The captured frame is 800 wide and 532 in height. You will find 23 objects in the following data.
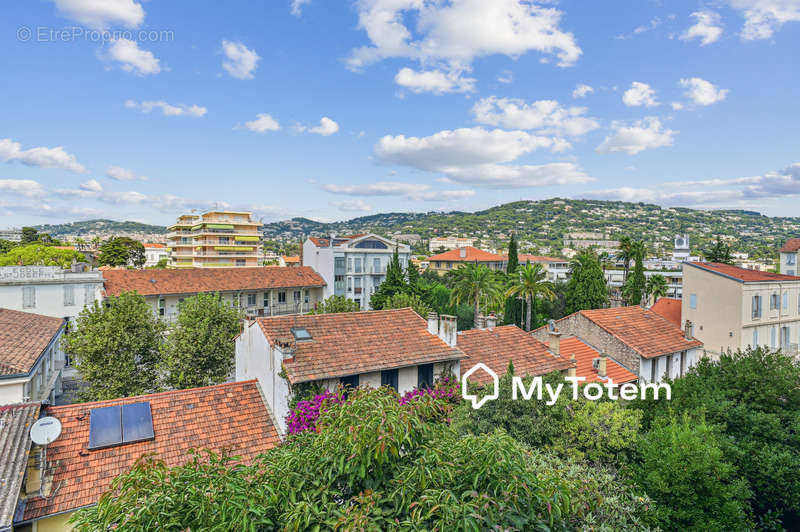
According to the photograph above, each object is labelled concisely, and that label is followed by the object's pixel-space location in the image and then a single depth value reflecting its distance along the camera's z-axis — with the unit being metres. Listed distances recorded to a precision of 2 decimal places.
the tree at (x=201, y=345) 21.55
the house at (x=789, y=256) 45.75
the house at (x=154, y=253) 145.00
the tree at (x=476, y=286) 44.75
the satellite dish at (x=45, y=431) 10.96
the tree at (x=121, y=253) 83.25
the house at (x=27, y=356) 14.98
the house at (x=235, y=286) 41.81
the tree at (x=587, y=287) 45.12
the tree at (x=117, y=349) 20.39
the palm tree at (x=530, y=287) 43.31
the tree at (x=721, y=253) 53.78
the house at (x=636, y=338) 24.14
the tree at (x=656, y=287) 52.84
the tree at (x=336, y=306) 33.12
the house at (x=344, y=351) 14.90
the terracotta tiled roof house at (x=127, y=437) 10.78
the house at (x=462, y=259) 106.19
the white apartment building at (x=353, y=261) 54.94
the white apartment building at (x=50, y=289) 33.22
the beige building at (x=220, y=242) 89.31
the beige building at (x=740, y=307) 27.77
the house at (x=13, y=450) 9.04
